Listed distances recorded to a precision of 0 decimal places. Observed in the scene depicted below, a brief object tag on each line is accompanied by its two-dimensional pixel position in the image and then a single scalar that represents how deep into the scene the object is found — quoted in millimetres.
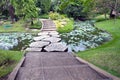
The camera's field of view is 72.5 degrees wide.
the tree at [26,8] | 9543
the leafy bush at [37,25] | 9694
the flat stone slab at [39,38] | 7186
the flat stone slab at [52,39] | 6882
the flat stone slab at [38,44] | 6014
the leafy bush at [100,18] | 12692
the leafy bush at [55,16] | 12325
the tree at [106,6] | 11034
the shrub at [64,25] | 9274
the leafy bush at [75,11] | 13610
